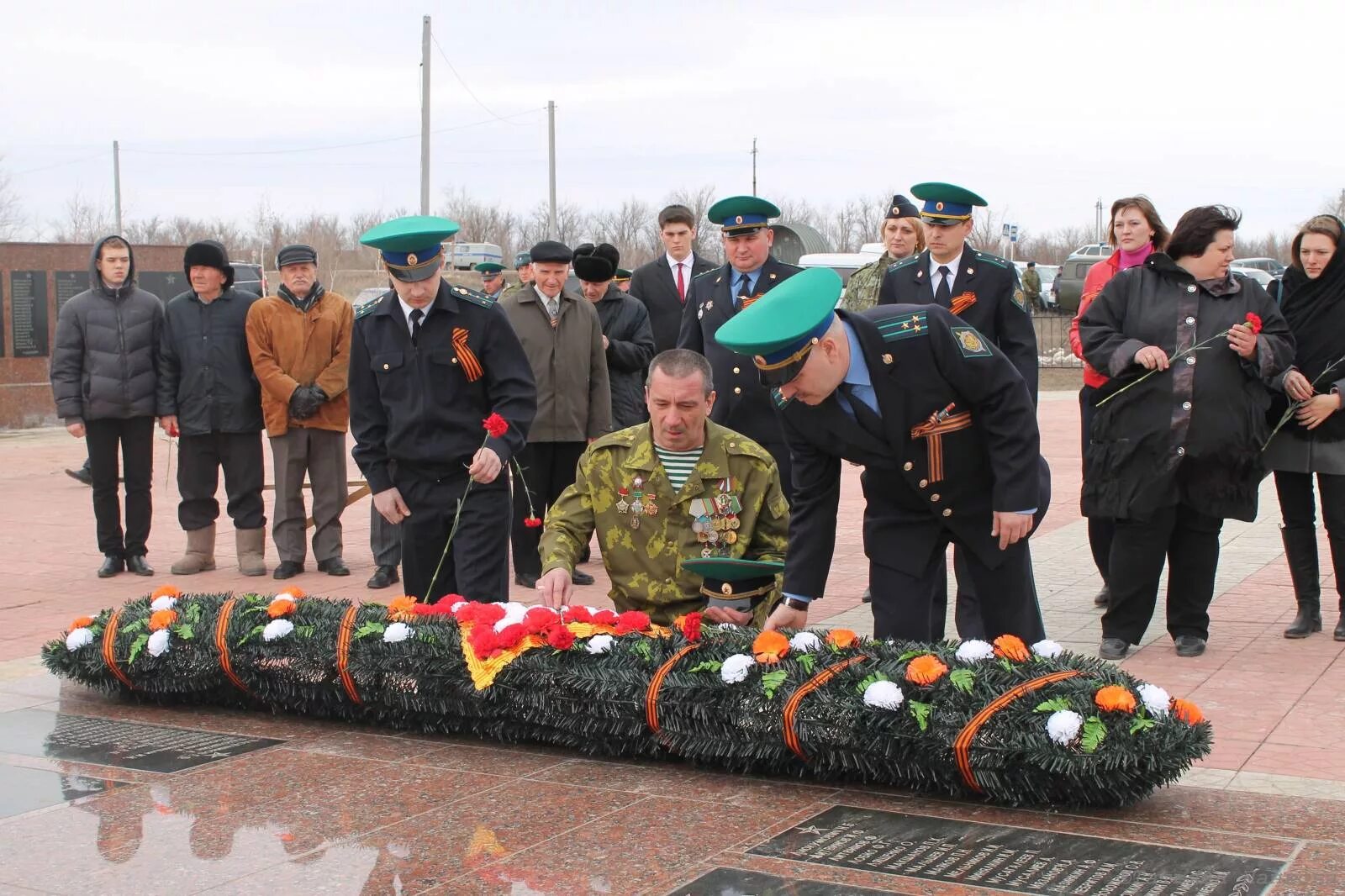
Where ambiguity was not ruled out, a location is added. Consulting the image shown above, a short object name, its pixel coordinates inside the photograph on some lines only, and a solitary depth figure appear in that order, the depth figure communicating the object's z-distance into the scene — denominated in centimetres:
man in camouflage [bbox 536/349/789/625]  523
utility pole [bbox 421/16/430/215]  2822
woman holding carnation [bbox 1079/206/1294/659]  611
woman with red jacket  700
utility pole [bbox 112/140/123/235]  6210
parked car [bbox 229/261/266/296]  2744
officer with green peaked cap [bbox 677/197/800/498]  679
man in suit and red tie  898
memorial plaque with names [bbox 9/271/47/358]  1722
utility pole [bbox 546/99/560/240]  4466
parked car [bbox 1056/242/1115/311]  3916
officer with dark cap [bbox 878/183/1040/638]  624
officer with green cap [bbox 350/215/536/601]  582
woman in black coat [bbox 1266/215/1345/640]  662
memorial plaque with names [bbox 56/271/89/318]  1744
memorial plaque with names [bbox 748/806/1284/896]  348
